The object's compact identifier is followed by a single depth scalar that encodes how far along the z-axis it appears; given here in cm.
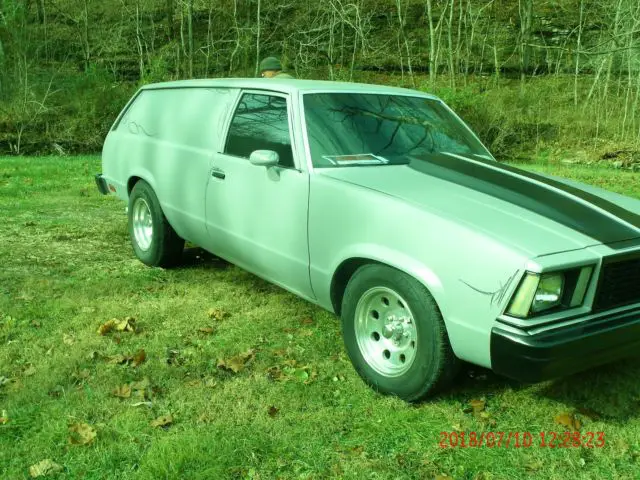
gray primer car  313
